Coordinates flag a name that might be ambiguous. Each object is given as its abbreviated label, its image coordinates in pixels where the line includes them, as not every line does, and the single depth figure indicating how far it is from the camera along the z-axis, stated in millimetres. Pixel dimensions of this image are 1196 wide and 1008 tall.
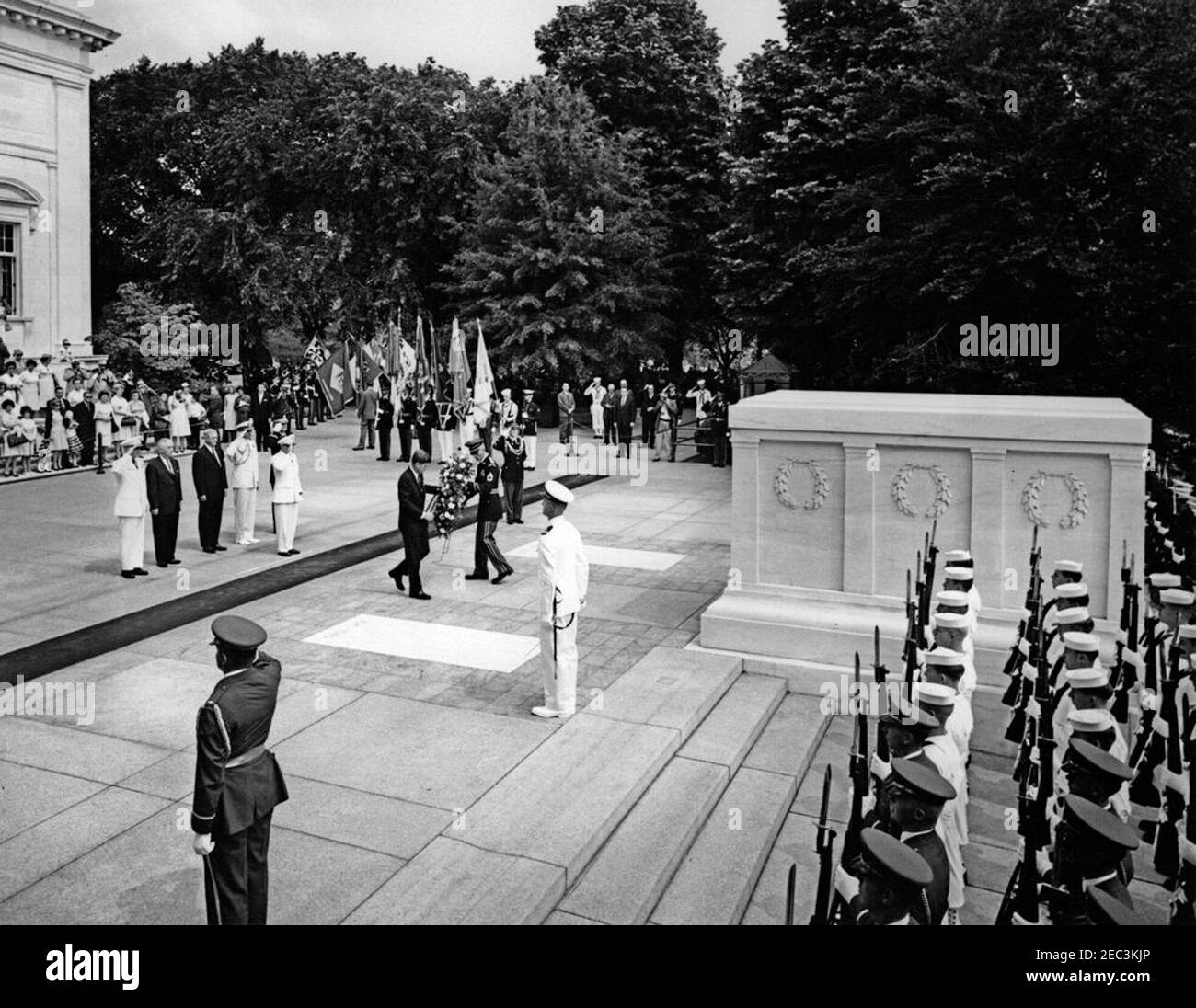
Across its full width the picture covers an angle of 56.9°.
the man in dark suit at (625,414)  27172
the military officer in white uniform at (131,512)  12625
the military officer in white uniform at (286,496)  14016
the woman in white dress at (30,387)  22594
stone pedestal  8969
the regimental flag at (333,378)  23500
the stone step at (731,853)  5789
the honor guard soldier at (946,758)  5418
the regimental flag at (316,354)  28562
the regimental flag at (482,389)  20688
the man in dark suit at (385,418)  23453
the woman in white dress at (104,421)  21766
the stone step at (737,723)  7676
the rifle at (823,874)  4000
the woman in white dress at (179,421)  24266
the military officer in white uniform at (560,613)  7957
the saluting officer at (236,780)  4691
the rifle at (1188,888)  4512
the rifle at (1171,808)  5605
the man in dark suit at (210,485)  13867
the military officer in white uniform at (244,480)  14562
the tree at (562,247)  30875
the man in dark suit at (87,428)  22078
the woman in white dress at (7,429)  20031
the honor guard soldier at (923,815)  4312
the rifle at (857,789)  4355
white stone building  24375
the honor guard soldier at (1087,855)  3971
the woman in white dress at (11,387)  21386
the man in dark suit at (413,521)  11578
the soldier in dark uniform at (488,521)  12625
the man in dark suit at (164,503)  13180
